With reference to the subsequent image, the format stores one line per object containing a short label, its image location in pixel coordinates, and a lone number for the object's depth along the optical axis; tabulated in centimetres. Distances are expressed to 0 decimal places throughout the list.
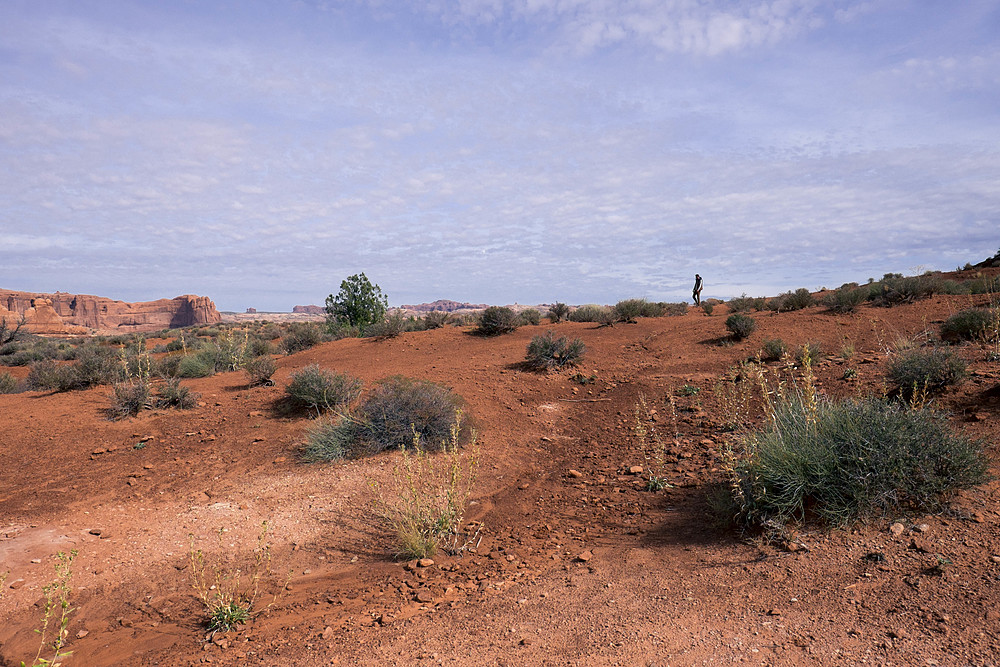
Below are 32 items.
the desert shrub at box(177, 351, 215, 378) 1132
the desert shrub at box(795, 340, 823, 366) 850
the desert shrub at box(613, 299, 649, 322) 1542
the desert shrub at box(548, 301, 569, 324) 1884
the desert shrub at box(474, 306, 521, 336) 1400
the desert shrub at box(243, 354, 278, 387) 952
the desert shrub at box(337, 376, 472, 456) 650
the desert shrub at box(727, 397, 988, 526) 359
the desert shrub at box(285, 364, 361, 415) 786
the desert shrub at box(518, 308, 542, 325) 1649
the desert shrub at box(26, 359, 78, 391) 973
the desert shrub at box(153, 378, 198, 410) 828
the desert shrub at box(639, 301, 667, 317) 1703
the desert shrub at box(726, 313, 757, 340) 1107
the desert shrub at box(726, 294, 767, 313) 1911
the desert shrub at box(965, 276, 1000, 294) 1301
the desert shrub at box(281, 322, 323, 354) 1580
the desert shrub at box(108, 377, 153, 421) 798
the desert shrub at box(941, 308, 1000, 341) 764
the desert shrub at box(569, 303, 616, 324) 1520
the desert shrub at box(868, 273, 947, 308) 1279
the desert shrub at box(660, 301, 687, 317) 2098
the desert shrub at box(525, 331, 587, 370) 1020
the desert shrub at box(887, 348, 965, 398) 588
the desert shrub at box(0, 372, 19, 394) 1109
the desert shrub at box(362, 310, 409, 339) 1494
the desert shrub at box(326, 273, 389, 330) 2109
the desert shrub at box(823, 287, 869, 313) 1291
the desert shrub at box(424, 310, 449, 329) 1739
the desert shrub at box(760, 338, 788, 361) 923
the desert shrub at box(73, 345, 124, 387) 970
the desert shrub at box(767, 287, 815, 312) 1597
